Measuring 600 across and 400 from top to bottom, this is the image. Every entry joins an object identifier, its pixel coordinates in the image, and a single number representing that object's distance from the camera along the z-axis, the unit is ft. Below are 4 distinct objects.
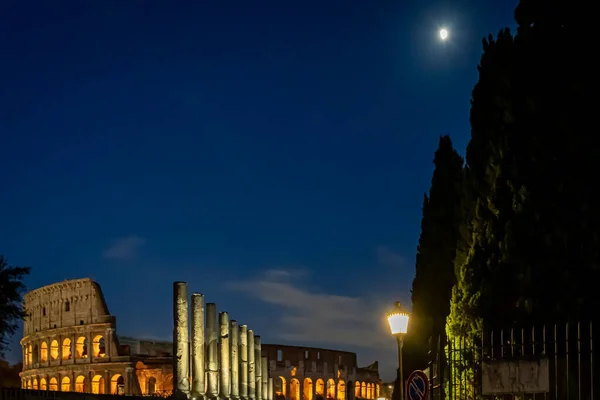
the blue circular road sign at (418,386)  30.14
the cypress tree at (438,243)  73.05
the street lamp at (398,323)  41.09
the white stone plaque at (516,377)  23.08
